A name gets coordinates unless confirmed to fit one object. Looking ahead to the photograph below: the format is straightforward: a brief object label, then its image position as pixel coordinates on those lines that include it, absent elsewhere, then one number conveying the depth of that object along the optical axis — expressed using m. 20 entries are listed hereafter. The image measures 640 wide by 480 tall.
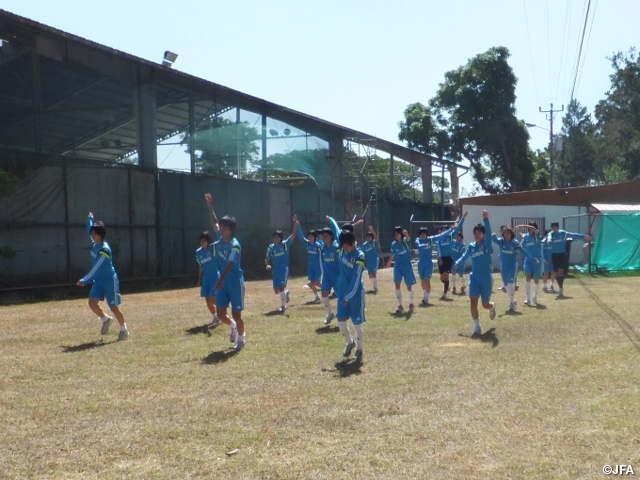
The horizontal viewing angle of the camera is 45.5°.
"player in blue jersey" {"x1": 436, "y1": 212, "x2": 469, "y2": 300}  20.06
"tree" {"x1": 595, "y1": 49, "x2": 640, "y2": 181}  53.97
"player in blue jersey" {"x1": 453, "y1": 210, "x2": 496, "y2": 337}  12.59
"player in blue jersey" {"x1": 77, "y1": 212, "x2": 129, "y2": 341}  12.05
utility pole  52.47
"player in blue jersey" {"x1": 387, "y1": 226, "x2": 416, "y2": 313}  16.61
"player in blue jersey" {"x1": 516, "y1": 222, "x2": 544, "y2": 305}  17.75
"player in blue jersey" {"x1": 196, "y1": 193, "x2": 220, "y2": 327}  13.36
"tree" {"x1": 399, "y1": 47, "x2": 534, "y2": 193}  48.97
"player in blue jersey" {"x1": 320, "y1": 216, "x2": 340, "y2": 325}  13.41
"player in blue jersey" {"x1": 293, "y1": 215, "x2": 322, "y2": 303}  17.89
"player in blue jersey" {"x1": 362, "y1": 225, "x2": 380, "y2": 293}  19.61
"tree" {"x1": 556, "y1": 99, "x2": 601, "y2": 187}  75.44
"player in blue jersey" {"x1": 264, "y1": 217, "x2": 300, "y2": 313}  16.58
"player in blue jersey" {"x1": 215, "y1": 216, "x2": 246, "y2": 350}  10.65
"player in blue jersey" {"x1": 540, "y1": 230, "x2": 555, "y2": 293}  20.56
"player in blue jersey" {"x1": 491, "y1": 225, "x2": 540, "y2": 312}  16.39
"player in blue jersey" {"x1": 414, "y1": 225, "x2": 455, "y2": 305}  17.66
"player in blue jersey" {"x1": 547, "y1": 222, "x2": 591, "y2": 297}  19.95
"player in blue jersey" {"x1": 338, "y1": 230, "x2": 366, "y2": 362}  9.99
